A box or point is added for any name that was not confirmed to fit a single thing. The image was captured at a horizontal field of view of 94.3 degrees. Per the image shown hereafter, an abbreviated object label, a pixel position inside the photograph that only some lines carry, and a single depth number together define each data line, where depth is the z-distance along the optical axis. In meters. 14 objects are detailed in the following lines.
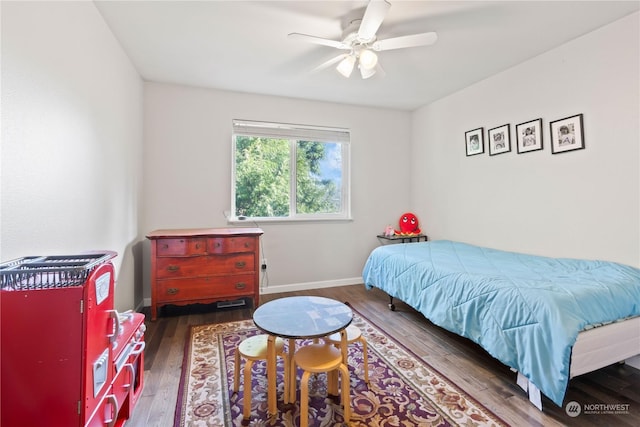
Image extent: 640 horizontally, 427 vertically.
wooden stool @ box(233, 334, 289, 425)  1.52
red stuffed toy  4.05
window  3.51
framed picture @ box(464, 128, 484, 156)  3.17
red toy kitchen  0.96
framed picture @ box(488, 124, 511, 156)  2.91
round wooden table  1.47
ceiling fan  1.77
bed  1.49
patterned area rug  1.50
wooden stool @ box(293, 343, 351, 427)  1.38
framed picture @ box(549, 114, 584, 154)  2.34
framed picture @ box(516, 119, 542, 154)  2.63
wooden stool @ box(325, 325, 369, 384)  1.74
